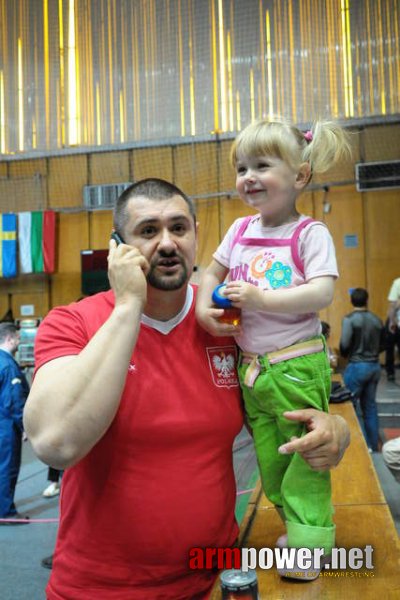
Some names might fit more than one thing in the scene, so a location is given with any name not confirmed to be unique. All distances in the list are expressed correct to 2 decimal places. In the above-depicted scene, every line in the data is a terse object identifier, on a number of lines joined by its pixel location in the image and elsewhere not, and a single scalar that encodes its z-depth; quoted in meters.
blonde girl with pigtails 1.36
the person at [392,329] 8.04
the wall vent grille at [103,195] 11.92
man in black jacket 5.79
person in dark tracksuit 4.83
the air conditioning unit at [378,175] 10.65
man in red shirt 1.24
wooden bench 1.26
